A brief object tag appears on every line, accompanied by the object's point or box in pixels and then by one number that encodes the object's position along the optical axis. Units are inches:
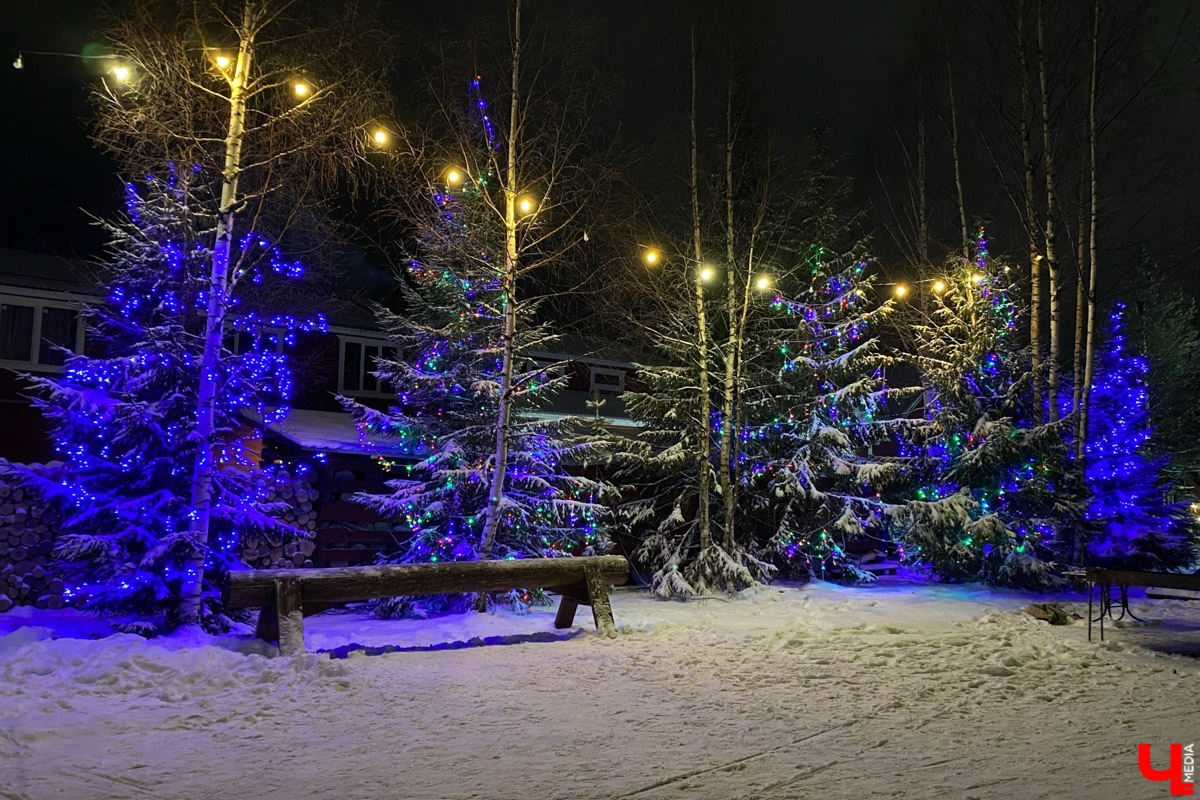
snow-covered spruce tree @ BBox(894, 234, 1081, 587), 547.5
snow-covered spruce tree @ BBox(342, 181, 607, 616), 459.2
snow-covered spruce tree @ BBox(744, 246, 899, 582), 585.6
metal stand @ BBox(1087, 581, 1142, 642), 366.3
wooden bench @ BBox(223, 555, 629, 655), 297.6
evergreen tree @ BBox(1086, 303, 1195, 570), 552.4
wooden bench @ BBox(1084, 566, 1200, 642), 327.3
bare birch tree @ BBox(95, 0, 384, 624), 363.9
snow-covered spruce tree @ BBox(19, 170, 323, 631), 361.1
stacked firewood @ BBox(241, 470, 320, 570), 502.9
